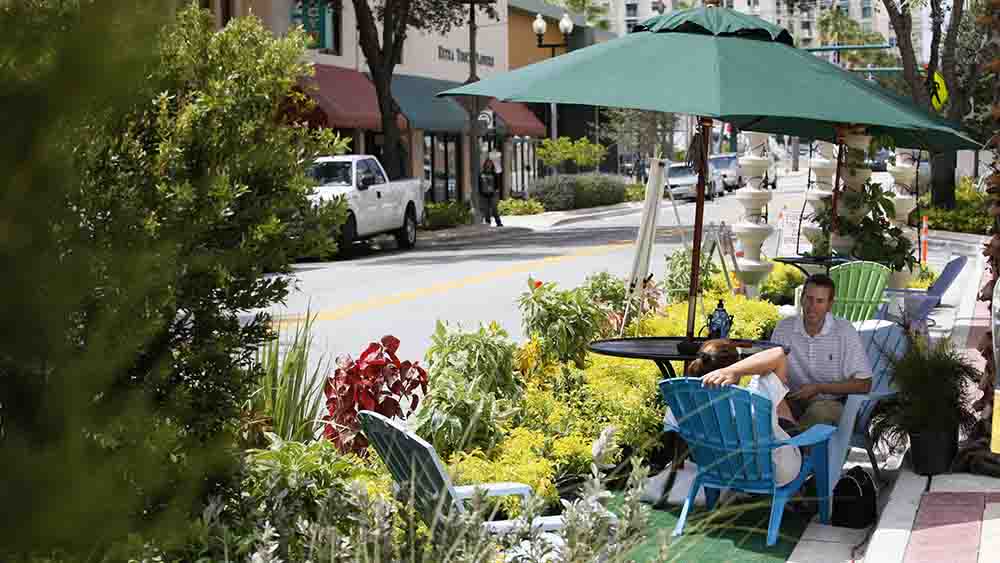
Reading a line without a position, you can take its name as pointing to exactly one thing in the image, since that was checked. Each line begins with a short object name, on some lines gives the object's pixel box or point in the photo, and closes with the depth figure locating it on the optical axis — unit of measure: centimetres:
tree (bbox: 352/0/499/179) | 3406
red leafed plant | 695
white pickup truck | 2678
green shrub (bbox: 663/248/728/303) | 1327
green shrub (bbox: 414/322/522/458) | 709
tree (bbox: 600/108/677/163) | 7069
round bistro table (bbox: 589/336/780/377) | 798
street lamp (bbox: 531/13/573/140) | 4194
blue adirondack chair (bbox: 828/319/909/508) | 707
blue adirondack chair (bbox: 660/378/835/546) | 657
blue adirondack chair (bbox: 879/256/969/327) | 1158
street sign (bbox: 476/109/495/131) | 4050
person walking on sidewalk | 3569
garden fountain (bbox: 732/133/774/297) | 1600
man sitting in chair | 769
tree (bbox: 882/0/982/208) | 2525
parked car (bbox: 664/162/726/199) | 5447
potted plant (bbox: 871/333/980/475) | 762
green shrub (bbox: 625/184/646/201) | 5345
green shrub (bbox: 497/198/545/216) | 4347
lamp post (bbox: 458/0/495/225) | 3669
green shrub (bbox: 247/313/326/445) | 667
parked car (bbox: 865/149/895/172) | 7556
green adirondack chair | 1184
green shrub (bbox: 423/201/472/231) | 3559
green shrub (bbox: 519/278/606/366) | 917
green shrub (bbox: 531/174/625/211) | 4666
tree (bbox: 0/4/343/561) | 309
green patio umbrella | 731
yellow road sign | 2598
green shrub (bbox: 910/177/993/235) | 3031
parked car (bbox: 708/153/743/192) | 6178
